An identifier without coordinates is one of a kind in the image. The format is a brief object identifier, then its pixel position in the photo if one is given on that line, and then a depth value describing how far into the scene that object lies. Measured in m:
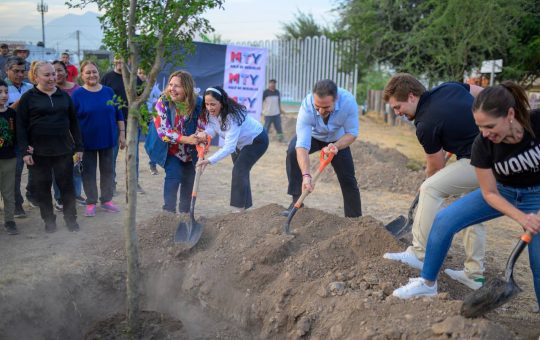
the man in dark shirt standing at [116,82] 6.94
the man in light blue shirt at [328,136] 4.79
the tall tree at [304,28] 26.56
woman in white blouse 5.27
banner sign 12.04
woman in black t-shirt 2.91
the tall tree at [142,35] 3.37
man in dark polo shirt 3.72
